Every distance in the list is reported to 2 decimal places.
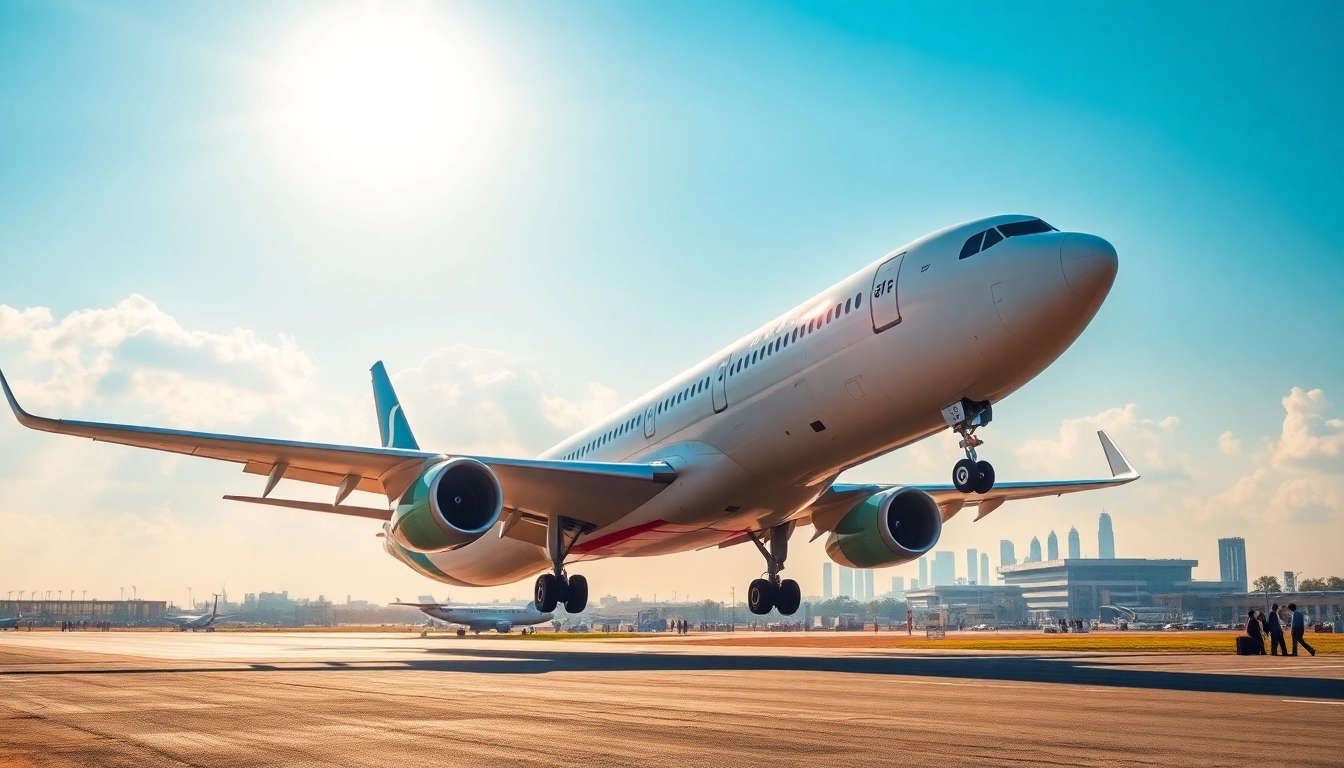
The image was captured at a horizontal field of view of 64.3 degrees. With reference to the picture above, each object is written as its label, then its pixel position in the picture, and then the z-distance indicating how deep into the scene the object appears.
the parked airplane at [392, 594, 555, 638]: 77.06
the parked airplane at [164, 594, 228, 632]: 126.24
